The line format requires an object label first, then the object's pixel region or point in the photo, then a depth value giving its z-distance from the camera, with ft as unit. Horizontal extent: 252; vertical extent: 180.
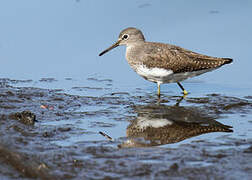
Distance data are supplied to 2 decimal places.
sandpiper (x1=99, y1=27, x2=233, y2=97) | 57.41
